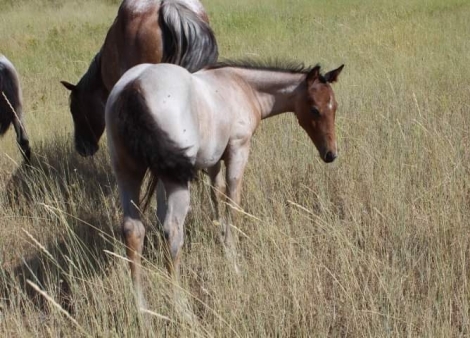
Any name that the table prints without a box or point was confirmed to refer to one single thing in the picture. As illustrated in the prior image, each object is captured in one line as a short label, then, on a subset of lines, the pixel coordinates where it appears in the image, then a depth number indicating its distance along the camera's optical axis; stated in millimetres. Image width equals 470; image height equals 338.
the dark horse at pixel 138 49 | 9891
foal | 6305
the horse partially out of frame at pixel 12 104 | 12016
